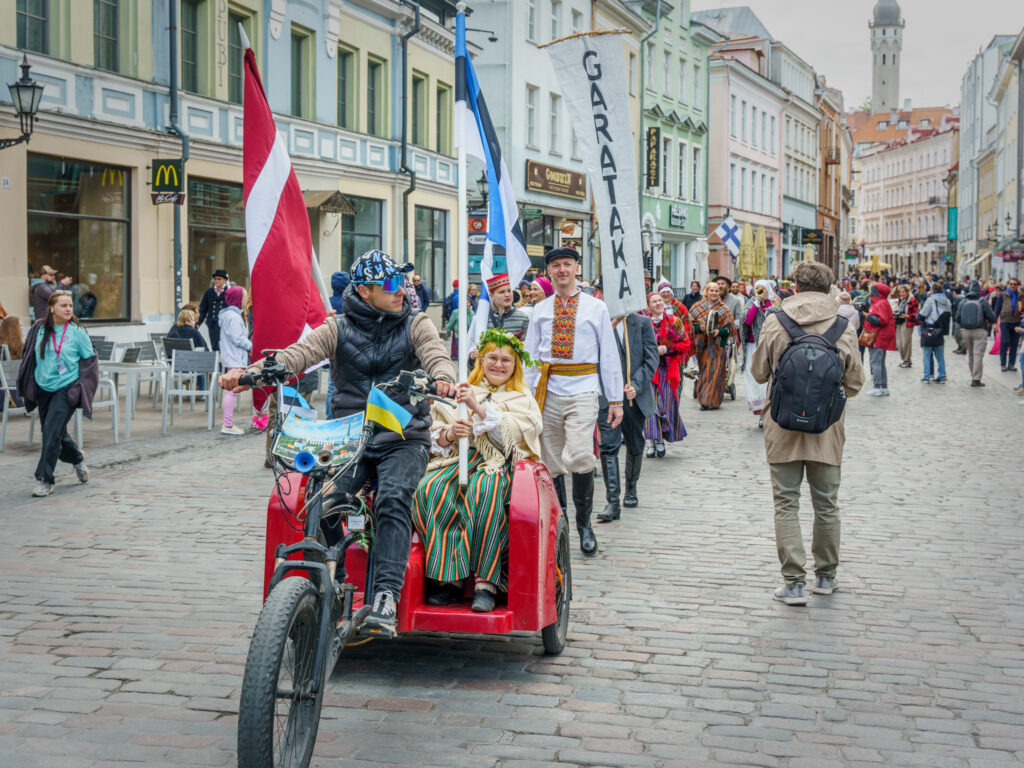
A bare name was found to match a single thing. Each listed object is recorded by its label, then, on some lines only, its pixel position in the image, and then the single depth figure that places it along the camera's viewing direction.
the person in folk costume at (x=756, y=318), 15.59
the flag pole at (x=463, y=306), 5.56
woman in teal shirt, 10.18
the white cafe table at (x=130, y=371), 13.77
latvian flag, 6.83
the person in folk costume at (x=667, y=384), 12.80
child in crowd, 14.92
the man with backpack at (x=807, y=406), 6.71
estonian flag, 6.11
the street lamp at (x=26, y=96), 16.12
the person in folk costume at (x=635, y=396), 9.41
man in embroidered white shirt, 8.12
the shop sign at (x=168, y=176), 20.34
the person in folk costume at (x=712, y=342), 16.70
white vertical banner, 9.31
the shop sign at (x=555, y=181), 39.00
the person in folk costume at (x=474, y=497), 5.43
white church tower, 172.50
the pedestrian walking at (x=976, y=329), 22.55
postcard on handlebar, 4.55
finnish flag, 29.62
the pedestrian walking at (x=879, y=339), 20.45
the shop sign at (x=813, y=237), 64.62
